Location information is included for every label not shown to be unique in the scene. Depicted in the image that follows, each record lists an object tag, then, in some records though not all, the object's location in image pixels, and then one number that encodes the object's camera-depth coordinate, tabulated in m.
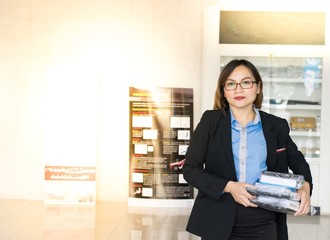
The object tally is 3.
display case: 6.59
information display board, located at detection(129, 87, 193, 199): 6.71
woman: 1.78
